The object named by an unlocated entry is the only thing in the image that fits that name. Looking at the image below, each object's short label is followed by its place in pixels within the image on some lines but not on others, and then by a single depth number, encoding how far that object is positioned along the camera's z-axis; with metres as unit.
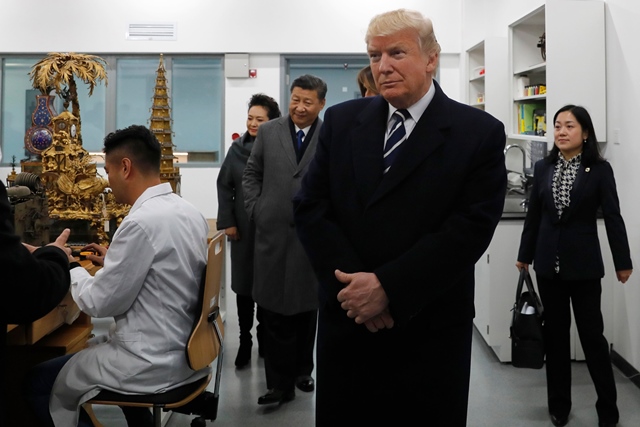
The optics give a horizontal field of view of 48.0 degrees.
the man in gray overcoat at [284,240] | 3.24
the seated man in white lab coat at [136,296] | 2.15
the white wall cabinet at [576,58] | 4.38
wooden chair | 2.22
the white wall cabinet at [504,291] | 4.05
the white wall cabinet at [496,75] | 6.68
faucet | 5.82
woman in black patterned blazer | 3.13
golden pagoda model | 4.04
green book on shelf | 6.00
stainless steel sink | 4.82
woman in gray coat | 3.84
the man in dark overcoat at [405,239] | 1.60
